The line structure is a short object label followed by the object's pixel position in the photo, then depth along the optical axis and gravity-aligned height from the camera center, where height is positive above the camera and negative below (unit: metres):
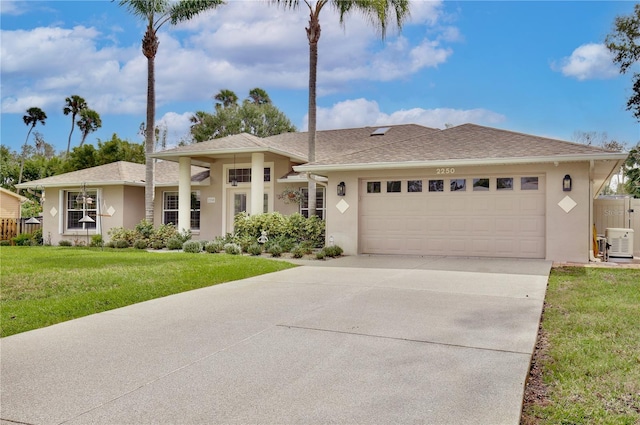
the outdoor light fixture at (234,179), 18.64 +1.49
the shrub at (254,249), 14.73 -1.05
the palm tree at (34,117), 45.62 +9.76
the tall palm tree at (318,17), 15.66 +6.72
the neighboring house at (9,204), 27.23 +0.73
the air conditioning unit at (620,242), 12.27 -0.68
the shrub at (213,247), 15.45 -1.02
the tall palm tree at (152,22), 18.56 +7.90
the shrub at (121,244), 18.27 -1.07
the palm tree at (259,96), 47.75 +12.23
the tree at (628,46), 20.19 +7.40
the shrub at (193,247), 15.78 -1.04
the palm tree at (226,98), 45.40 +11.45
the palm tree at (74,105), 44.09 +10.52
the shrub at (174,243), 16.92 -0.97
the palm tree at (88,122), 44.62 +9.35
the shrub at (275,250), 14.23 -1.03
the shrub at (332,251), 13.52 -1.00
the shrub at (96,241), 19.74 -1.04
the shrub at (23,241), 21.41 -1.12
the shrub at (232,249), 15.01 -1.05
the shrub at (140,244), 17.81 -1.05
